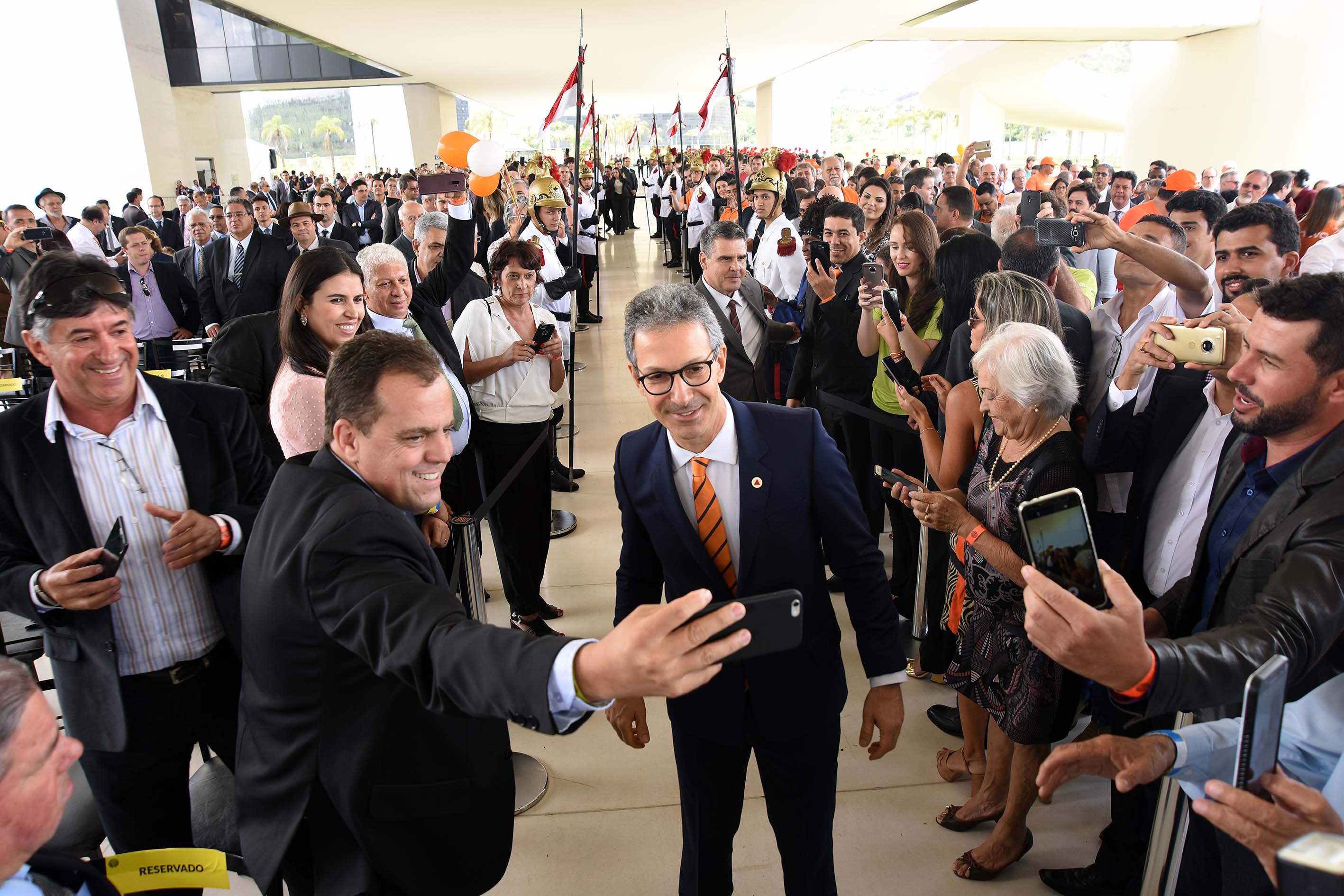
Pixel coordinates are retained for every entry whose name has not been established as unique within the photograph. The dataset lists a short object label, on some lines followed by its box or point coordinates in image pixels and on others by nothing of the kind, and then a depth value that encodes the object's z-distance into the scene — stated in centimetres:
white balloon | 634
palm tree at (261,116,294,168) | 3725
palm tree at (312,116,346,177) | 3731
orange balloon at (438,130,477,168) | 688
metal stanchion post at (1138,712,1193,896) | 192
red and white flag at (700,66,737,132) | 807
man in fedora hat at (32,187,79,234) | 1030
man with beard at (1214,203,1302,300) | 320
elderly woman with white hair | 236
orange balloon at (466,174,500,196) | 653
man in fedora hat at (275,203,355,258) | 742
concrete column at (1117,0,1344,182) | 1577
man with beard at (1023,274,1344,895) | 130
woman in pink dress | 260
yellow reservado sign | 141
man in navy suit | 193
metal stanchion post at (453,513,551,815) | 310
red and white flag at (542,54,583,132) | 623
